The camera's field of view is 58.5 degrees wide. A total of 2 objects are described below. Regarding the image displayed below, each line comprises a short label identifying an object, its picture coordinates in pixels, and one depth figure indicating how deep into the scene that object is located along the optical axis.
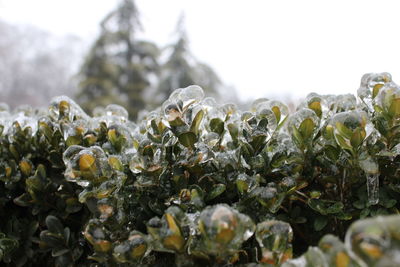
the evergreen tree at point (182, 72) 18.91
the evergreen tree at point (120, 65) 18.22
